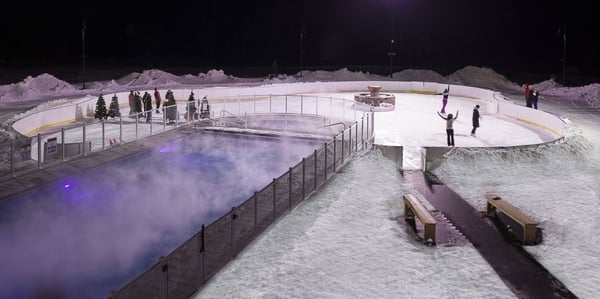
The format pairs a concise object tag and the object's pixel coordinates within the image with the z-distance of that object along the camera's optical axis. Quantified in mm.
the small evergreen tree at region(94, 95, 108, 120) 23984
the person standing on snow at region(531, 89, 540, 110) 28025
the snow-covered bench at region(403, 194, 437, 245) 10574
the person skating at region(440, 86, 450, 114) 27375
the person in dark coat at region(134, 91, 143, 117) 23953
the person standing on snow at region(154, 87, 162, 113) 25814
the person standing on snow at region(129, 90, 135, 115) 24350
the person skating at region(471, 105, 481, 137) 21203
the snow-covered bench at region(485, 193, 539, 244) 10836
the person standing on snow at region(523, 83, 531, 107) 28594
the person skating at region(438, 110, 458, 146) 18634
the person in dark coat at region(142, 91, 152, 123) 24372
